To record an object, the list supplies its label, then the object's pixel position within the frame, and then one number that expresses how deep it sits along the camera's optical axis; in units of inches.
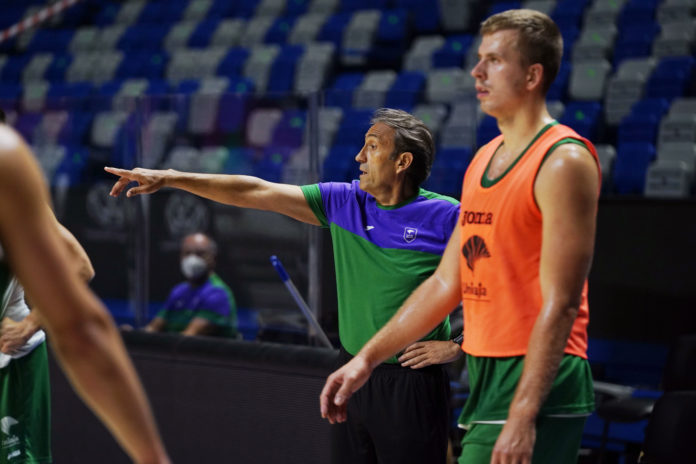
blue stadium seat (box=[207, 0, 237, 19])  569.0
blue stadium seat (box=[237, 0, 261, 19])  558.3
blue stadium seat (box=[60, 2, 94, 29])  610.5
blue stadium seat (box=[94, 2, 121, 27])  598.8
